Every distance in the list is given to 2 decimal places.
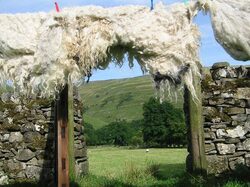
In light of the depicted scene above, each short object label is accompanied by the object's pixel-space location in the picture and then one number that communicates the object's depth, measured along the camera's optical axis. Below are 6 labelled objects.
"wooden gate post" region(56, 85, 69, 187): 3.51
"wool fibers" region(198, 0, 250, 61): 2.99
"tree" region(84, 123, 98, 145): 23.44
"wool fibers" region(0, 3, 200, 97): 3.10
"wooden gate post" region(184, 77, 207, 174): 5.80
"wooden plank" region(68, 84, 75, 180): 5.95
